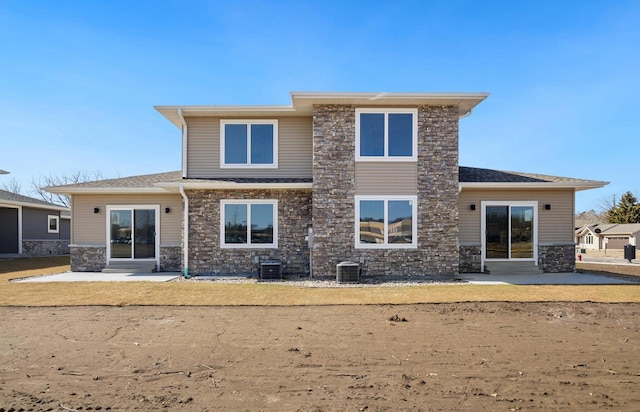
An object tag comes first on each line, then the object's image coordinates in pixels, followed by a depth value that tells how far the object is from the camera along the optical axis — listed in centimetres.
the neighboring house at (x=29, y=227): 2067
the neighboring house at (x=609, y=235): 3356
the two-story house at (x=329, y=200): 1148
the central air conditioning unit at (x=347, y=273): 1080
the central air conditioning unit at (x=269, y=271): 1127
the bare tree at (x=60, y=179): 4625
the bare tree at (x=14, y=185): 4872
